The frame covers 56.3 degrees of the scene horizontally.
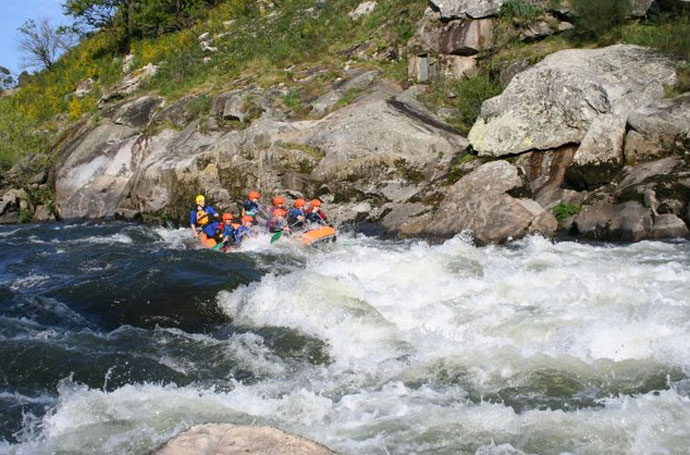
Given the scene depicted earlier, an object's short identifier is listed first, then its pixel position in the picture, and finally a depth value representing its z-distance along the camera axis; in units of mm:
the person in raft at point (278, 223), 14482
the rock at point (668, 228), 11055
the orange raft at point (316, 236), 13634
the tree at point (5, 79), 37419
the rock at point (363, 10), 25862
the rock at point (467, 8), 19766
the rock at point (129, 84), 25969
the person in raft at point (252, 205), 15481
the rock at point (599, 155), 13047
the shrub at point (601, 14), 16953
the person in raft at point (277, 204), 15344
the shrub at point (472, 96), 17750
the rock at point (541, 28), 18891
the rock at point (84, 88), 28912
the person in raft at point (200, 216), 15320
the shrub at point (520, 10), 19125
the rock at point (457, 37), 19719
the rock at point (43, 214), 20281
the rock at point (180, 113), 21703
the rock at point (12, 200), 20422
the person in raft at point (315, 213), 14688
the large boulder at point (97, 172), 20141
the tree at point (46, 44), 35438
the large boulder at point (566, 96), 14117
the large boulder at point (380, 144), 16156
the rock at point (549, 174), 13336
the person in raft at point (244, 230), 13734
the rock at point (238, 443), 3678
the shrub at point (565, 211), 12688
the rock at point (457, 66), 19641
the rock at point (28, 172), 21719
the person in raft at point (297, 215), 14555
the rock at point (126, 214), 18828
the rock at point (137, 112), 22641
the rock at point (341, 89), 19531
